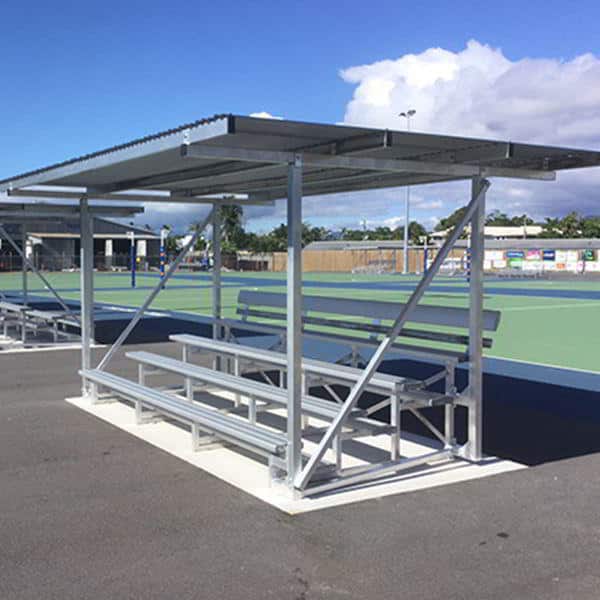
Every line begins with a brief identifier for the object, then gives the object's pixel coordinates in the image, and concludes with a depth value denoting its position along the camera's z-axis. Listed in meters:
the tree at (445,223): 130.79
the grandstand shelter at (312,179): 5.45
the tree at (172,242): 87.01
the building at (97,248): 65.31
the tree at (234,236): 80.06
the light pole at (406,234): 55.15
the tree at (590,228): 105.00
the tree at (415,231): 120.44
